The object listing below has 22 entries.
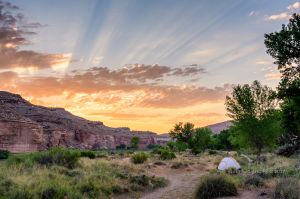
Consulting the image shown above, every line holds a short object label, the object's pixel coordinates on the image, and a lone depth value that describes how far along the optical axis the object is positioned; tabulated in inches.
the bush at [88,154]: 1298.3
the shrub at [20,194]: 435.0
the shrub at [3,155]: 1303.4
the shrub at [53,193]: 446.8
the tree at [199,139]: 1815.2
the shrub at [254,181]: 486.8
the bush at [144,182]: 596.8
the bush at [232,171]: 724.9
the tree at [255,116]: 1053.0
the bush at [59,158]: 770.0
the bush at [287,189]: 367.0
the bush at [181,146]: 1857.5
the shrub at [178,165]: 974.0
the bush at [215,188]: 443.9
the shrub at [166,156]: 1284.4
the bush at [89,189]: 492.1
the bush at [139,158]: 1068.7
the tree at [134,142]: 3300.9
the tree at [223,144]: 2790.9
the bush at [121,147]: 3658.0
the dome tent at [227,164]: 831.8
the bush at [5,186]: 459.3
